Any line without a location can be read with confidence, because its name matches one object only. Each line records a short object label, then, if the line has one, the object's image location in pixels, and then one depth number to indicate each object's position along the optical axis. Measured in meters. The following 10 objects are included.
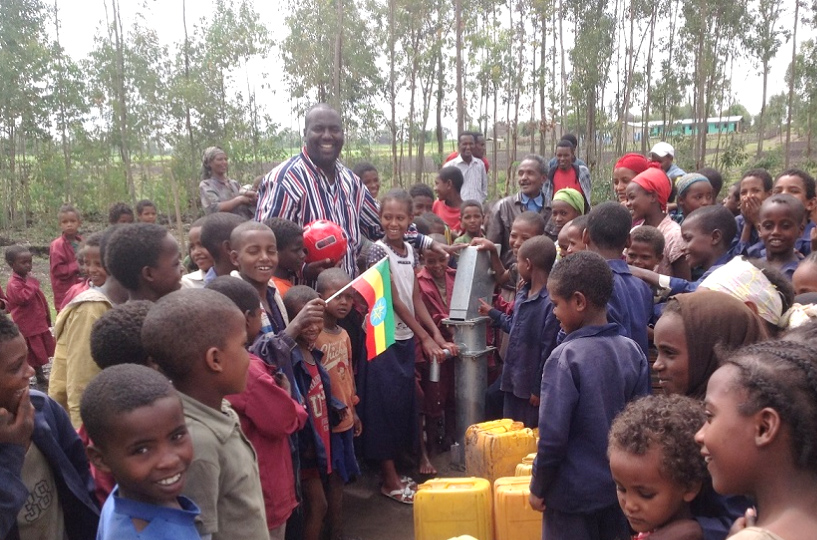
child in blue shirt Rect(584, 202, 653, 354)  3.21
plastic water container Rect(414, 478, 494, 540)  3.23
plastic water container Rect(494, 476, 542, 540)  3.16
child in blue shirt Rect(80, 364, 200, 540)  1.74
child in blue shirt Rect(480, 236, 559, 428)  3.87
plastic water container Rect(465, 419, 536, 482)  3.60
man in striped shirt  4.06
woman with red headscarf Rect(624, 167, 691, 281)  4.56
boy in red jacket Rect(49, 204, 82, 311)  7.51
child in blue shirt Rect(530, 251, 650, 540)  2.49
